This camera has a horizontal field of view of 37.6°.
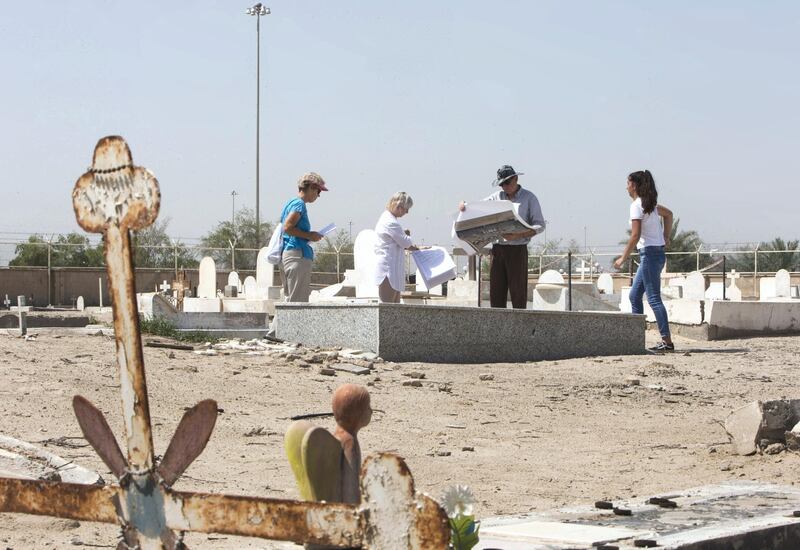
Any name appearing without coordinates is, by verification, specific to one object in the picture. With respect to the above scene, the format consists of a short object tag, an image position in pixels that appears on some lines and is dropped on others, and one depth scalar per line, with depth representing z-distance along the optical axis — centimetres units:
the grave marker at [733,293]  2493
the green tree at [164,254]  4652
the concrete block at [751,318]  1516
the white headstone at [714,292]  2567
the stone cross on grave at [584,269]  4212
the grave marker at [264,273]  2398
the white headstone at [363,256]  1506
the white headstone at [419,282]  1233
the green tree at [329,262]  5167
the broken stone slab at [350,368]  948
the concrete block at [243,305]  1973
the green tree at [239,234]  6638
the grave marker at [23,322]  1157
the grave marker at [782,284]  2753
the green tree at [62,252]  4631
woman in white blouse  1127
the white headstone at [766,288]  2898
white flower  288
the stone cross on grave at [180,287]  2297
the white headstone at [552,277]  2325
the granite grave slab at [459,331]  1068
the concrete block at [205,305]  2103
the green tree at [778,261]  5162
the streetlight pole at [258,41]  5350
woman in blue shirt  1073
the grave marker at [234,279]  3094
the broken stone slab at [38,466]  482
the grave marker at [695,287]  2492
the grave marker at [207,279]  2712
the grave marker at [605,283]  3077
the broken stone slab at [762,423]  630
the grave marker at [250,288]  2471
